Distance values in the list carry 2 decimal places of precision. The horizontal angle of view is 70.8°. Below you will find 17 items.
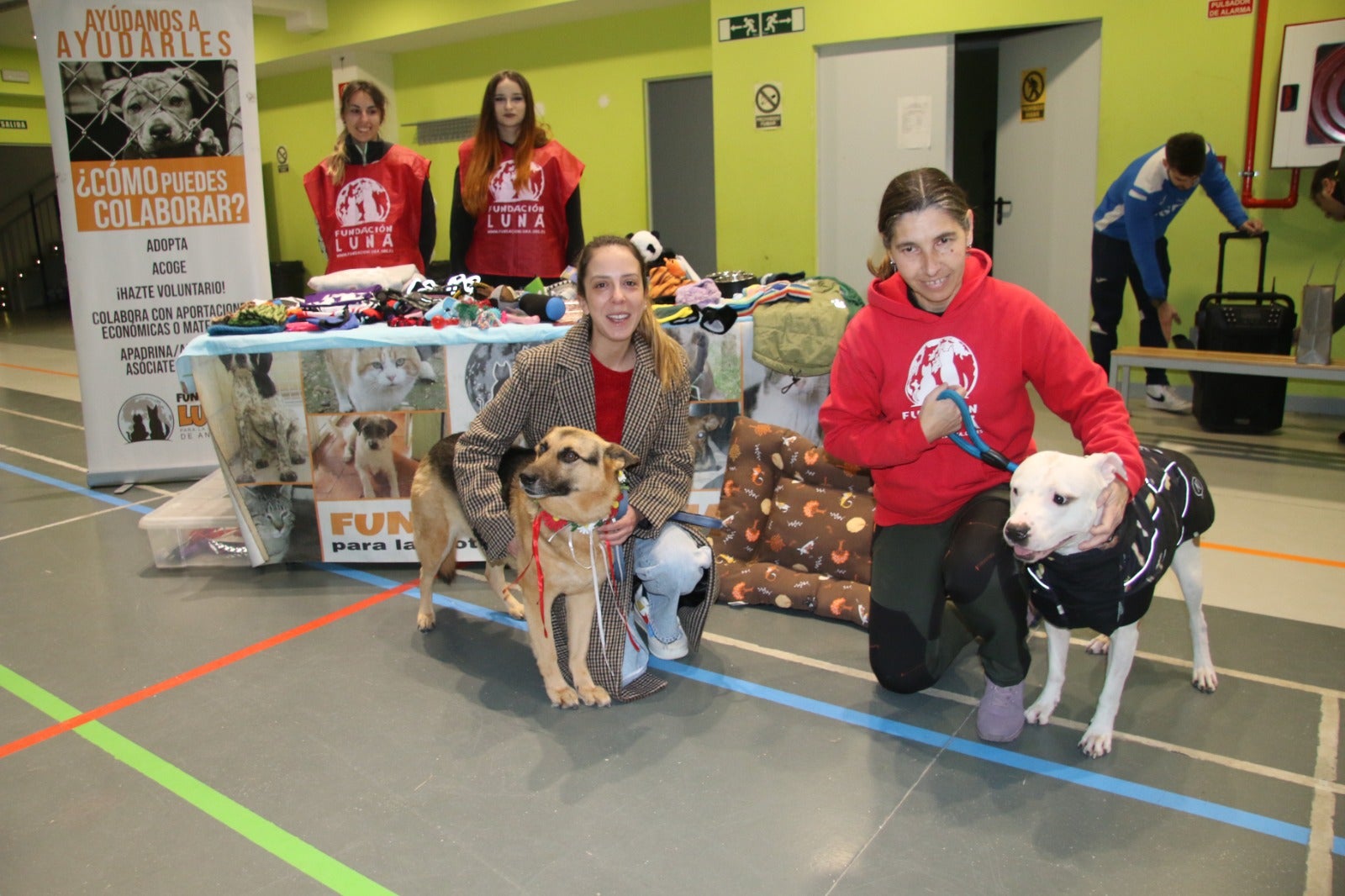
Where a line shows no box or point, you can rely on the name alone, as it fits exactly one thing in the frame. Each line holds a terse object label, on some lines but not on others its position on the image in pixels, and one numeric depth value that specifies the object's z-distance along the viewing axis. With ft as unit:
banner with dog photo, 15.10
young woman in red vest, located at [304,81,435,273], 13.75
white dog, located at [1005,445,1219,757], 6.23
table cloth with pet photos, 11.11
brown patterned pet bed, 10.05
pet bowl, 12.44
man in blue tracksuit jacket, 16.62
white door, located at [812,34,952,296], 22.11
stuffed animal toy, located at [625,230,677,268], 12.37
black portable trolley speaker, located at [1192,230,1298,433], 16.87
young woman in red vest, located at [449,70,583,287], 13.33
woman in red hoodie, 6.97
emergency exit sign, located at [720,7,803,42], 23.27
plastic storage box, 11.85
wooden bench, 14.76
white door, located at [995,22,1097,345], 20.71
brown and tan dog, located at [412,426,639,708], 7.68
